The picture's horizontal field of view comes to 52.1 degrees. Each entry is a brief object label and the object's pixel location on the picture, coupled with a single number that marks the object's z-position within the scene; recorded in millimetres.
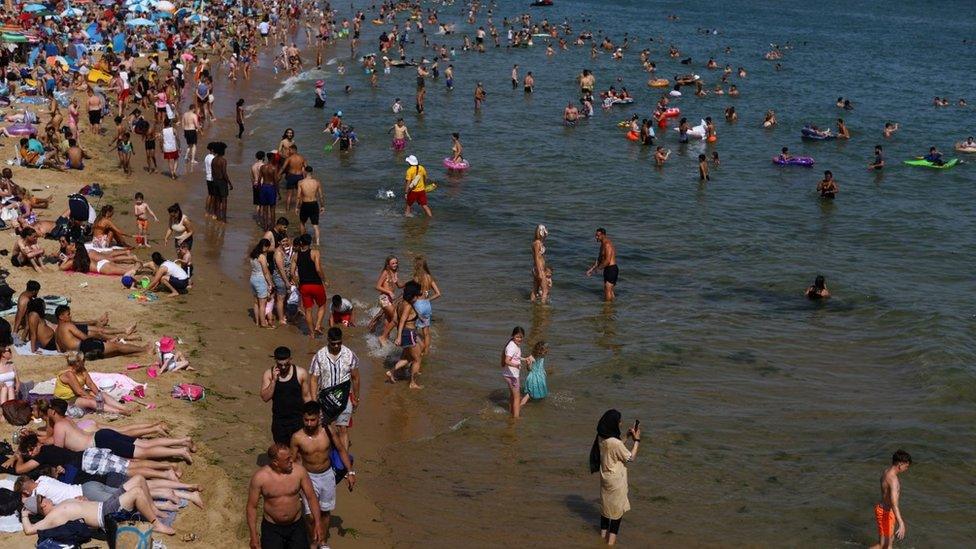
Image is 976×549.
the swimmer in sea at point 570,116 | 34938
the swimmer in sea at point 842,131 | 33531
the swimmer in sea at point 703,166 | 27566
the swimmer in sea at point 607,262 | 16891
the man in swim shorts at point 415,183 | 20969
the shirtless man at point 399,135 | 29062
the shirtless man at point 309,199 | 18375
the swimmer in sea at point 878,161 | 29359
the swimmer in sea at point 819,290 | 17625
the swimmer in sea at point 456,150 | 27000
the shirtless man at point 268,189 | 19078
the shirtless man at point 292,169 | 20516
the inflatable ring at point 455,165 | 27031
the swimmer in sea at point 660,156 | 29375
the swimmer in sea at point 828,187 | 25625
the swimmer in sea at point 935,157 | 29953
